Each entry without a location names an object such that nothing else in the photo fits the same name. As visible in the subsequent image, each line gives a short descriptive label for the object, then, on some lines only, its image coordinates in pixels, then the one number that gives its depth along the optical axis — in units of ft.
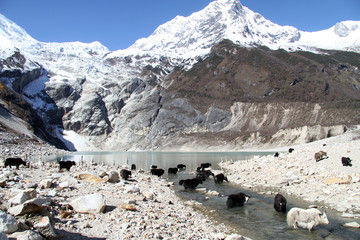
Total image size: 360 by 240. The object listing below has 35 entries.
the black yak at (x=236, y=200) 51.06
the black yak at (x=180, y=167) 140.46
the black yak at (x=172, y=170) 119.85
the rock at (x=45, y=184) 44.93
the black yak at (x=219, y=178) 85.46
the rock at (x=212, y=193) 65.18
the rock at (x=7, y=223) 19.30
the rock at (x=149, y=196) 52.60
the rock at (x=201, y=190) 71.77
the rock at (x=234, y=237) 28.53
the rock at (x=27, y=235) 19.09
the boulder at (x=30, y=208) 24.39
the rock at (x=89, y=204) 33.63
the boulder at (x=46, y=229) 21.35
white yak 37.45
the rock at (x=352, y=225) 36.70
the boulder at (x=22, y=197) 27.76
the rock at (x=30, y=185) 42.08
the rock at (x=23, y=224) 20.86
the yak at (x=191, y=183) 76.33
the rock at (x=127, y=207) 38.27
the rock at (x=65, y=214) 30.07
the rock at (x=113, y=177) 66.23
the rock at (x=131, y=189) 54.70
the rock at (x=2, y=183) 38.63
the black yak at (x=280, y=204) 46.60
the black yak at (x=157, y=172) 109.09
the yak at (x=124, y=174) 79.10
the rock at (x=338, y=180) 56.18
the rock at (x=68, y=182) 48.62
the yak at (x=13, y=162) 79.71
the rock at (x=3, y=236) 16.70
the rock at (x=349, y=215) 41.01
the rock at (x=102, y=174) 69.79
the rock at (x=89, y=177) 61.57
